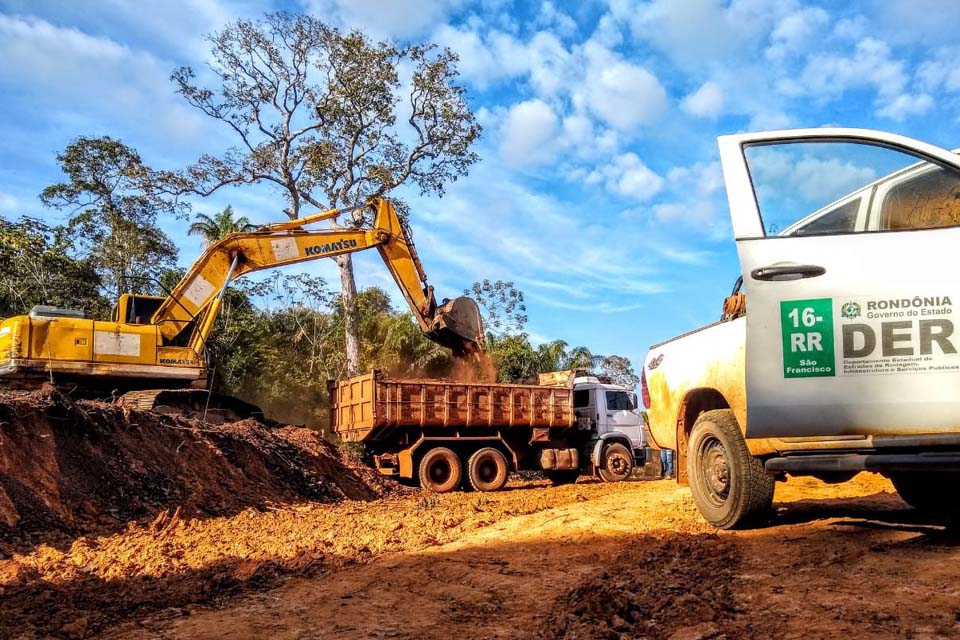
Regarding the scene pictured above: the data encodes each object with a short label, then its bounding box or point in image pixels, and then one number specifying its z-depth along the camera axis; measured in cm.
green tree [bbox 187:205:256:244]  2431
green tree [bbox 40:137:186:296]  2531
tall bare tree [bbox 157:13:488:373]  2325
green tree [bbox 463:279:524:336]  3045
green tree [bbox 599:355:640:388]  3779
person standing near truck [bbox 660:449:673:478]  1986
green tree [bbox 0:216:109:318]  1909
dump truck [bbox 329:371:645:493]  1404
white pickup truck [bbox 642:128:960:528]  406
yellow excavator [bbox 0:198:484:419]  1227
